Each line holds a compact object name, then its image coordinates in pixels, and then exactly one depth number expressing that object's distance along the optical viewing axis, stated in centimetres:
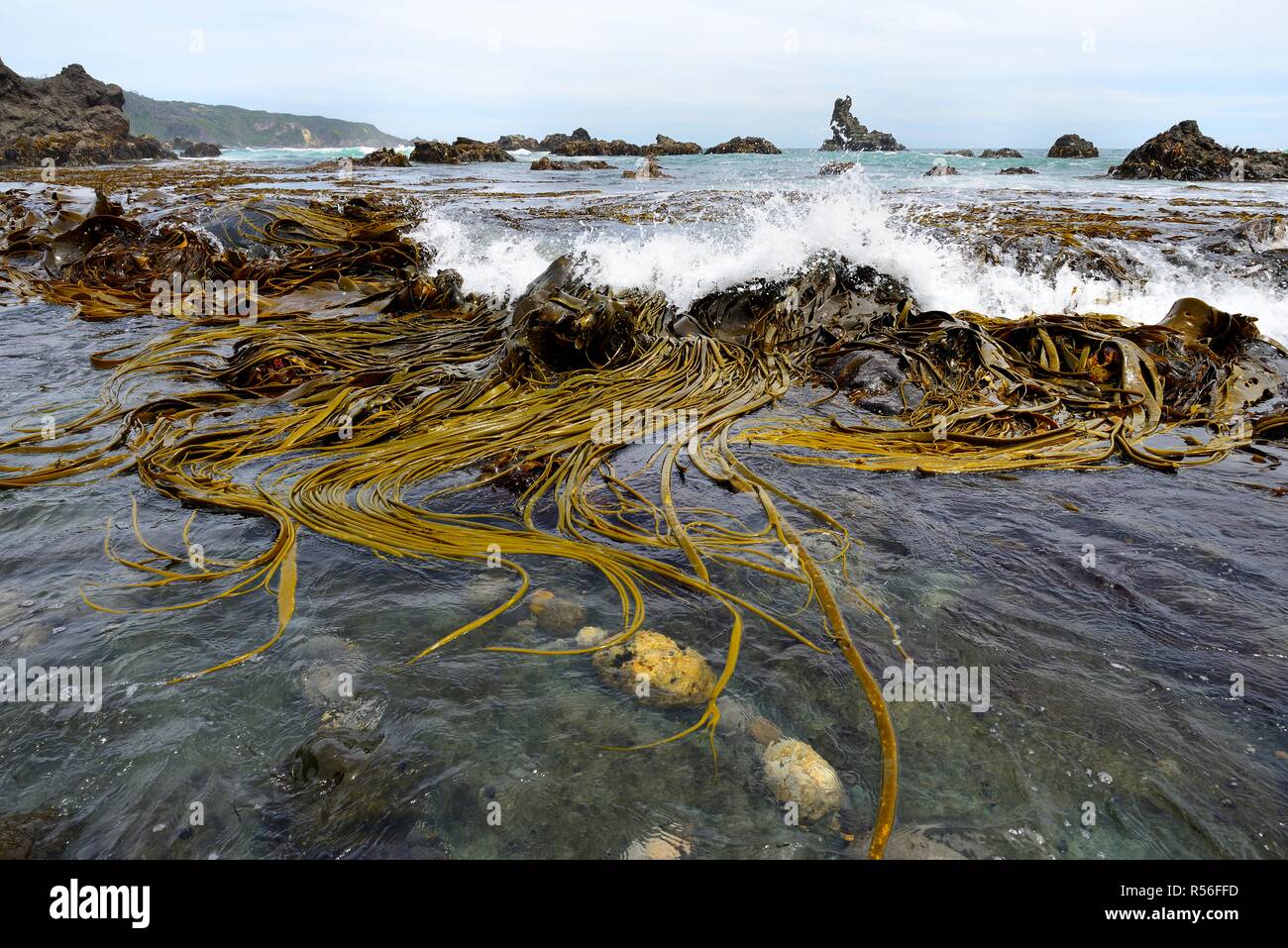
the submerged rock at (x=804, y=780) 176
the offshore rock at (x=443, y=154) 3659
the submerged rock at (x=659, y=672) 214
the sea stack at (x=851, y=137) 7281
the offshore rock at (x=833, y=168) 2677
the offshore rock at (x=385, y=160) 3225
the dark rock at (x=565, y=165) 3338
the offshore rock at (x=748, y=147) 6100
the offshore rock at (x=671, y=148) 6162
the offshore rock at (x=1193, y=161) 2411
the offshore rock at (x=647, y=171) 2554
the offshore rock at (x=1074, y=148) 4981
